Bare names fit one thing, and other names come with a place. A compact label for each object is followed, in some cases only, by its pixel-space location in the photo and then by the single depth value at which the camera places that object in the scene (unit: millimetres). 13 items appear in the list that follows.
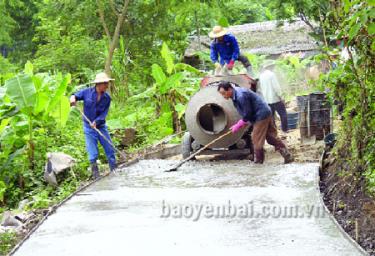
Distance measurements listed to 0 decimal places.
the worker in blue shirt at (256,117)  10492
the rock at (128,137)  14570
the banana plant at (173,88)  15586
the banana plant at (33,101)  10945
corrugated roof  28036
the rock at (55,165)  11031
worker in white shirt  14633
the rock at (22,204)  10012
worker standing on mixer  11922
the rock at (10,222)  8641
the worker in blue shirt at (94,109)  10555
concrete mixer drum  11289
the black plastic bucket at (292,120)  15634
